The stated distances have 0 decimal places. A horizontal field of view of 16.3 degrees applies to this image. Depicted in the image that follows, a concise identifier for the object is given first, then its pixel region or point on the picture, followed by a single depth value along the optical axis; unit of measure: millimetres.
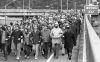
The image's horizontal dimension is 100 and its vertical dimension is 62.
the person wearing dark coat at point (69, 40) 14180
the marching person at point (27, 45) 15438
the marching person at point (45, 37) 14977
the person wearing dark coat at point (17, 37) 14812
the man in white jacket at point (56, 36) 14352
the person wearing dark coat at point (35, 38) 14866
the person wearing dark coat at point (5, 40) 14898
